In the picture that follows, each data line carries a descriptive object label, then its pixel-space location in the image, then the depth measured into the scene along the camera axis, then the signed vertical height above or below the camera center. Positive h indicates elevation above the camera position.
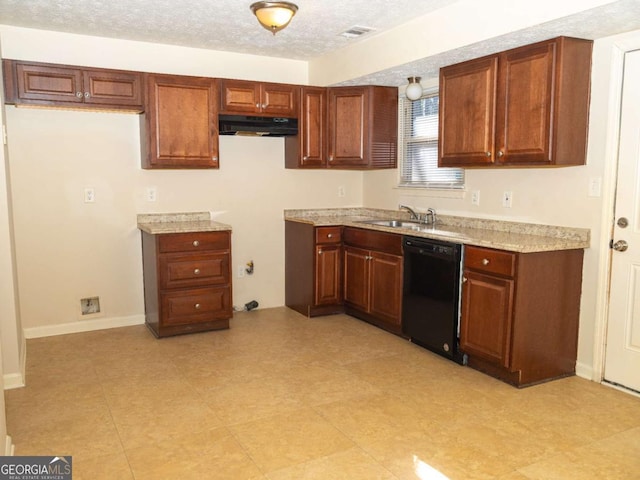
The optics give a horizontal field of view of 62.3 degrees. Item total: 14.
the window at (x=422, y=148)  4.57 +0.26
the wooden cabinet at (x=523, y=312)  3.18 -0.83
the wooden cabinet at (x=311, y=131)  4.81 +0.42
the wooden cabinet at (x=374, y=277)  4.21 -0.84
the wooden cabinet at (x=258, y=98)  4.50 +0.68
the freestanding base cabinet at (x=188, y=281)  4.18 -0.85
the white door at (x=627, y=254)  3.08 -0.45
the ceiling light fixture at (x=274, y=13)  3.10 +0.96
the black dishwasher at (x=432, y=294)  3.59 -0.83
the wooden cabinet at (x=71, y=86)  3.78 +0.66
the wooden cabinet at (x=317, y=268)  4.73 -0.83
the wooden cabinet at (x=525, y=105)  3.13 +0.46
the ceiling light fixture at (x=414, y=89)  4.41 +0.73
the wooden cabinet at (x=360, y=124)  4.80 +0.48
